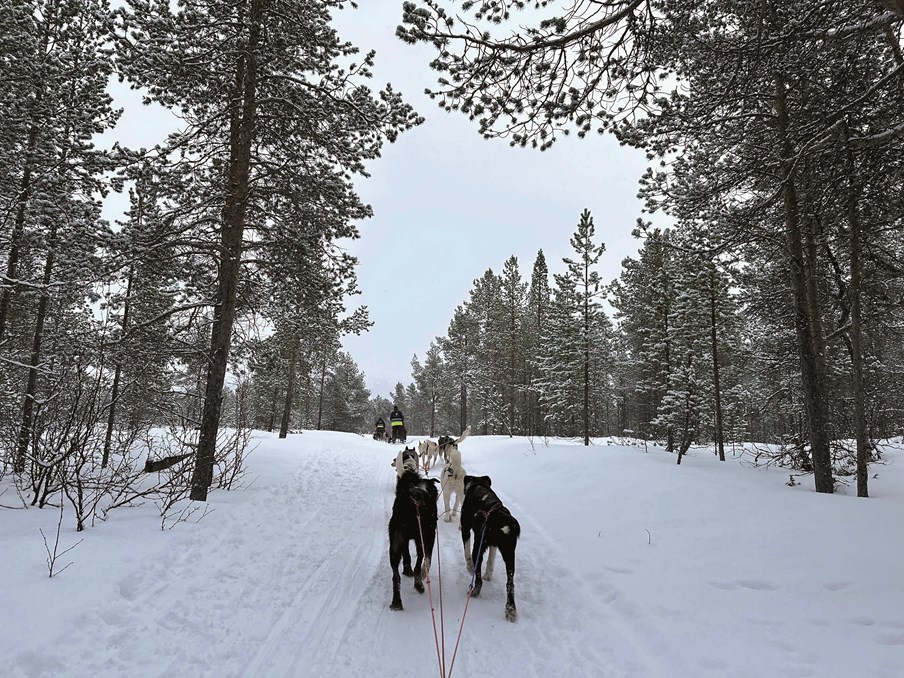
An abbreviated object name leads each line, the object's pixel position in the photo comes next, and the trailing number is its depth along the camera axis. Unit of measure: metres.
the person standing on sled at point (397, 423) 21.36
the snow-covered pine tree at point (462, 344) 37.38
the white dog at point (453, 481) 7.61
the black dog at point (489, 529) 4.14
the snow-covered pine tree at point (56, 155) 6.72
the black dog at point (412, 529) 4.25
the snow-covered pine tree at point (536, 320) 35.97
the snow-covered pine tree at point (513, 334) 34.53
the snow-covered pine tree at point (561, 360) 27.59
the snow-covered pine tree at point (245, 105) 6.98
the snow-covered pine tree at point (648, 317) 21.79
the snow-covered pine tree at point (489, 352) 35.88
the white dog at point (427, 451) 13.67
